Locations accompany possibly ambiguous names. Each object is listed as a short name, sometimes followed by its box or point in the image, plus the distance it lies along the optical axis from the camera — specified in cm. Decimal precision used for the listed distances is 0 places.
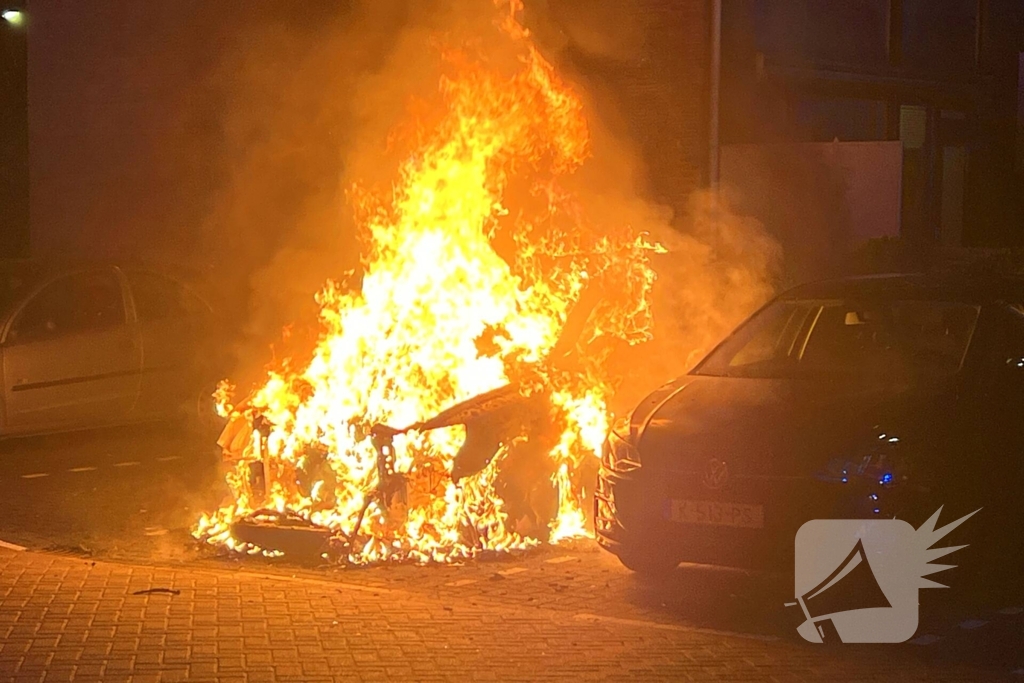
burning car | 934
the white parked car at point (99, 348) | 1295
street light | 2116
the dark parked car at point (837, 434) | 726
